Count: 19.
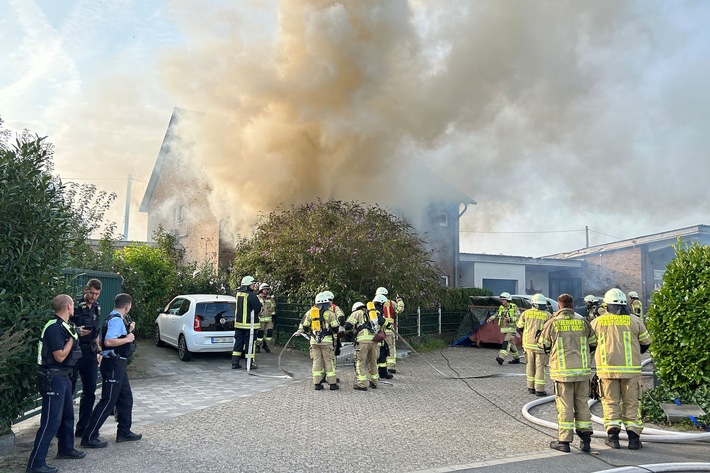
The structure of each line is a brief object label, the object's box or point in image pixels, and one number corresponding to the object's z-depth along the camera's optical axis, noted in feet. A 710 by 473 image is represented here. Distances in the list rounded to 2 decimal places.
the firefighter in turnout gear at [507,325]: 40.14
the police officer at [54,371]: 15.60
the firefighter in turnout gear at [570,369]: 18.83
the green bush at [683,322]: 22.24
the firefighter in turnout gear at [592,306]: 39.09
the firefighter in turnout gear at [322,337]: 29.09
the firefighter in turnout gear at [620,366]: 19.45
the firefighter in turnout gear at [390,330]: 33.85
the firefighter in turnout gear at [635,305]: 41.47
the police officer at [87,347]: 19.10
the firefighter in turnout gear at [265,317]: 41.50
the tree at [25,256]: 16.92
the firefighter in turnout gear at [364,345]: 29.91
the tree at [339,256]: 42.65
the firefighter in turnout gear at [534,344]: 29.35
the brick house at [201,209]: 60.13
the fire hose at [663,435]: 19.52
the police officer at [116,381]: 18.38
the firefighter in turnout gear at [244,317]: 35.83
